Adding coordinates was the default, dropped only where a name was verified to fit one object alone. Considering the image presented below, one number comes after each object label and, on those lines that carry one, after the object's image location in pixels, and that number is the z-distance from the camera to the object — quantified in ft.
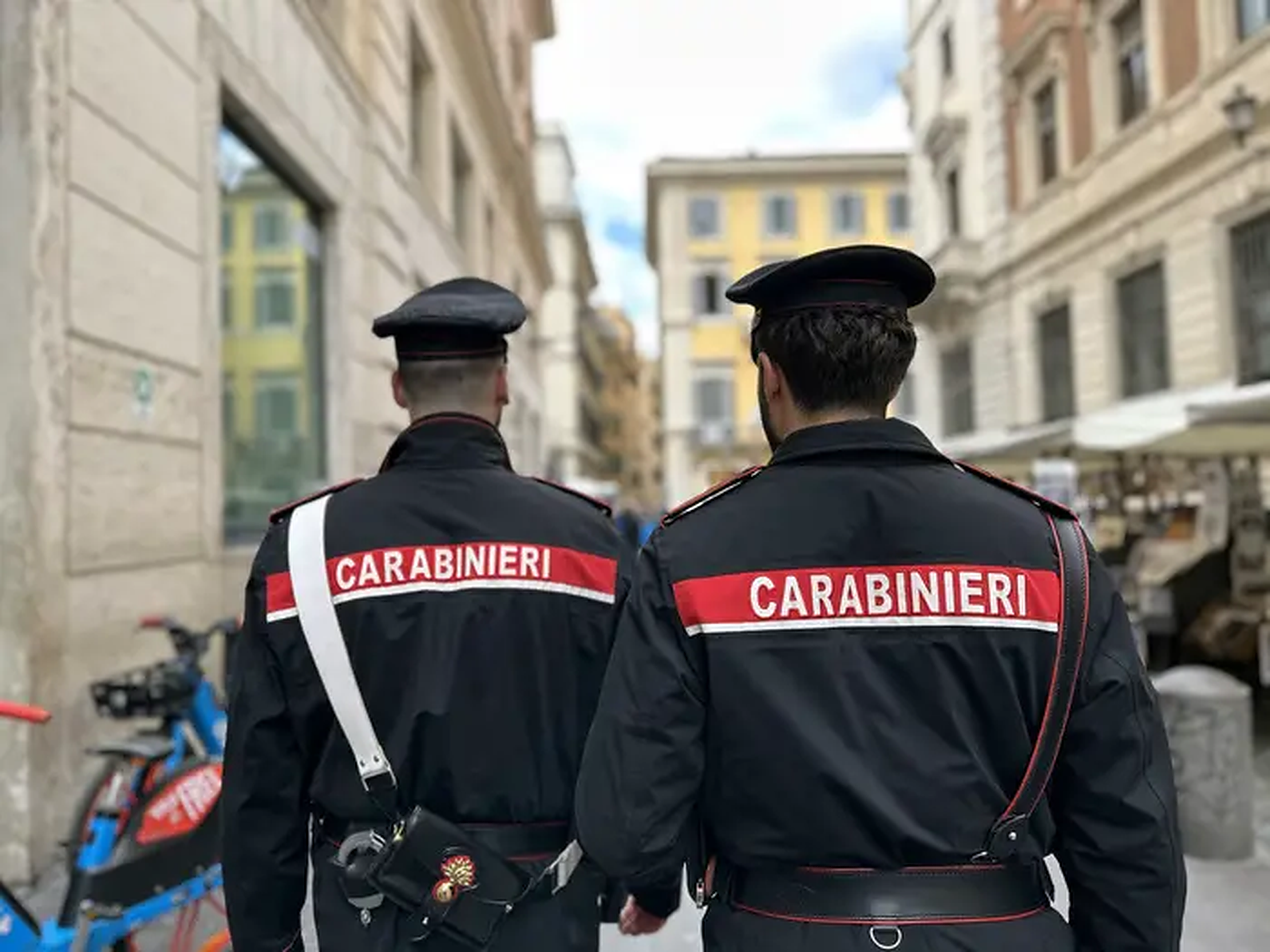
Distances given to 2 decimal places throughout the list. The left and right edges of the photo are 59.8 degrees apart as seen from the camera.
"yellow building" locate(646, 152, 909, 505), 153.48
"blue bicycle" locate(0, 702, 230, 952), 9.71
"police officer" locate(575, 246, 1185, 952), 5.50
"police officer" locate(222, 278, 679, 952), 6.95
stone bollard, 17.29
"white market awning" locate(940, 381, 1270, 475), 24.66
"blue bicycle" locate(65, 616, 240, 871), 10.58
